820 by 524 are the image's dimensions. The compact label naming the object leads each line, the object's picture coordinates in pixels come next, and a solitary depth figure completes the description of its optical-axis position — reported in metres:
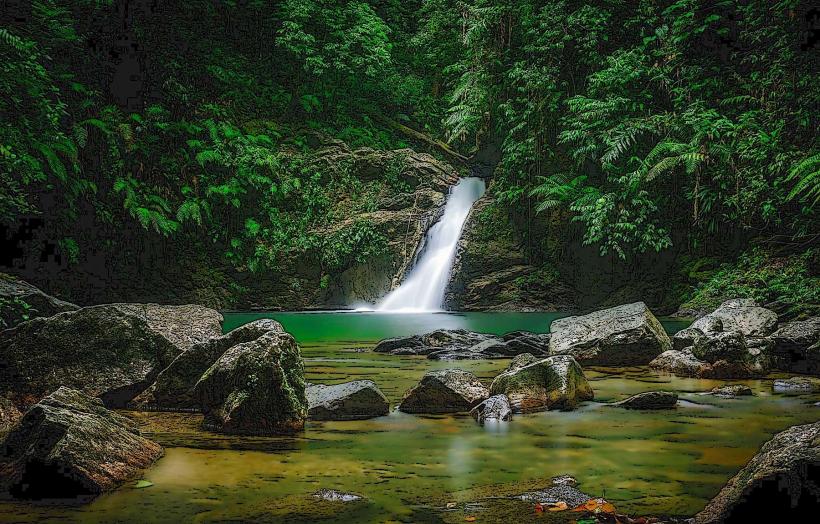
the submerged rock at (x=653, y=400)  5.04
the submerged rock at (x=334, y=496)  2.82
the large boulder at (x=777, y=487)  2.11
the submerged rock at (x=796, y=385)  5.75
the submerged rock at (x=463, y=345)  8.44
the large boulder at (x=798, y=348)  6.99
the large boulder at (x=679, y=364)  6.81
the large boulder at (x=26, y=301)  5.92
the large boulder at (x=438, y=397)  4.96
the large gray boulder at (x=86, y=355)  4.68
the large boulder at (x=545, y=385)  5.04
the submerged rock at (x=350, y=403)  4.66
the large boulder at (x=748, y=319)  8.70
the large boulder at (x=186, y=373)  4.90
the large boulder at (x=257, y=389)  4.15
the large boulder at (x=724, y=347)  6.73
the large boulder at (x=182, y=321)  5.38
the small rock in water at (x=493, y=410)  4.59
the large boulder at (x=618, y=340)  7.64
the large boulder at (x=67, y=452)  2.81
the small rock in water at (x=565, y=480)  3.06
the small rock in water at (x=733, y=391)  5.59
